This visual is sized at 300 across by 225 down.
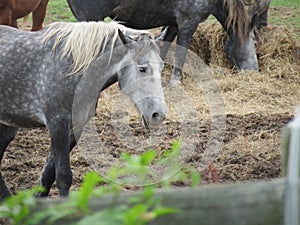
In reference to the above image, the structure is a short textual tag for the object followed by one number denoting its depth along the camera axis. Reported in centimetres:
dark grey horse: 1881
